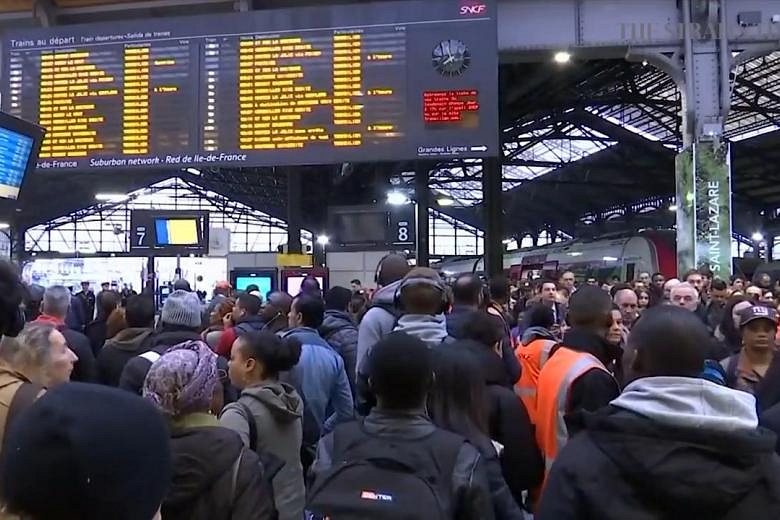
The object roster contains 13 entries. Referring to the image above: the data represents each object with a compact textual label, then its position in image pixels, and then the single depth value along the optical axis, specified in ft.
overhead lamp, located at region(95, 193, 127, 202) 97.56
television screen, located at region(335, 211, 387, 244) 30.12
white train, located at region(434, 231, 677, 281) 56.80
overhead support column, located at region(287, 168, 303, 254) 41.60
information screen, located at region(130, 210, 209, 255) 28.04
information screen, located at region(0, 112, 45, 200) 11.46
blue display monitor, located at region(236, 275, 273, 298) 33.17
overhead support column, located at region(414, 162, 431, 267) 46.01
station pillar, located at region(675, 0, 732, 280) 24.61
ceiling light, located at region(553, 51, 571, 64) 27.36
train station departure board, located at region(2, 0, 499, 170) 23.76
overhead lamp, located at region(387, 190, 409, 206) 55.47
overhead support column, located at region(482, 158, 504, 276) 44.16
